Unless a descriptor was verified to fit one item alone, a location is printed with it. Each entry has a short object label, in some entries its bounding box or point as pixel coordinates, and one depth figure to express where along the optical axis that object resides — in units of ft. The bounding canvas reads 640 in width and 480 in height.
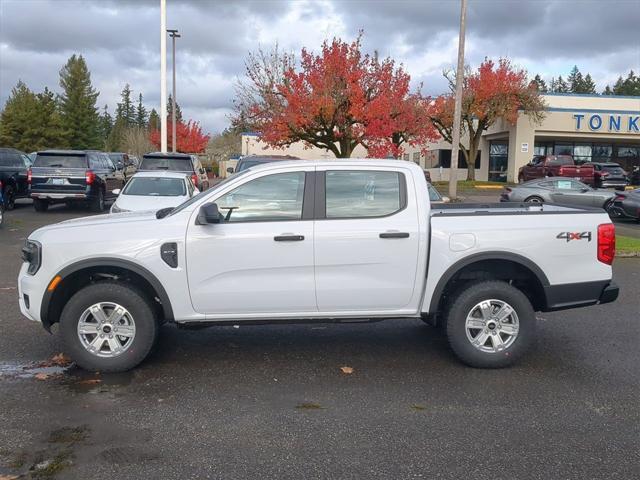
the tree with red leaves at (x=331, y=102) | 82.38
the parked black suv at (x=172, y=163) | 57.67
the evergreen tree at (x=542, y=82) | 352.03
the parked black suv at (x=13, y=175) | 62.59
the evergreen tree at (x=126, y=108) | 428.15
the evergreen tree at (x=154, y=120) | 320.60
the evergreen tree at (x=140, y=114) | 431.84
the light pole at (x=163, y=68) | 77.10
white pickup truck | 17.38
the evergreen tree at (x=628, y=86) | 329.62
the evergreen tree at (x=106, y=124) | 365.73
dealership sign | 124.47
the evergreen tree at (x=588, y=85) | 374.63
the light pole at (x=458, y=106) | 72.02
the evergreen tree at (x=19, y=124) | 193.16
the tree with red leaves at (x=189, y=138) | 195.00
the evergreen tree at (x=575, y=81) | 380.17
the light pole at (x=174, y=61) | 135.95
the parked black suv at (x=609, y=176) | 101.71
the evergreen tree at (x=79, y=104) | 229.45
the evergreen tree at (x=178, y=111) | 369.34
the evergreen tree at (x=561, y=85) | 394.52
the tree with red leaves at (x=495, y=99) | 117.80
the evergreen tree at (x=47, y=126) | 197.36
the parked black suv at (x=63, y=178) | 59.57
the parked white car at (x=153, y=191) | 41.52
